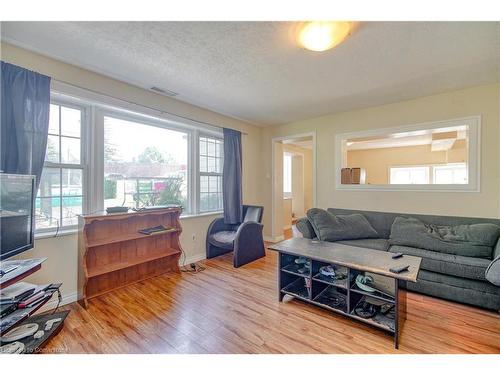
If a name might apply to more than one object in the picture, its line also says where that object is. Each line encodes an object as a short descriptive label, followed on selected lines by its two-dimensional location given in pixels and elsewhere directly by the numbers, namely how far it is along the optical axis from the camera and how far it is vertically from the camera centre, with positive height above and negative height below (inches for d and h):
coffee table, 68.7 -33.3
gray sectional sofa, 82.2 -27.2
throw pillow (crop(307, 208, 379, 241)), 114.2 -20.5
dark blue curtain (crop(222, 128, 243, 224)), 151.4 +5.7
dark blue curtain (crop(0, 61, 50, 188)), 72.7 +22.8
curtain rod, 88.9 +40.8
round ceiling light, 63.8 +46.1
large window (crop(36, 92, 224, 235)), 90.8 +12.0
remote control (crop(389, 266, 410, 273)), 65.4 -24.1
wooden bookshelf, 90.7 -30.4
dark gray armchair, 128.8 -31.0
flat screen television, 60.7 -8.1
